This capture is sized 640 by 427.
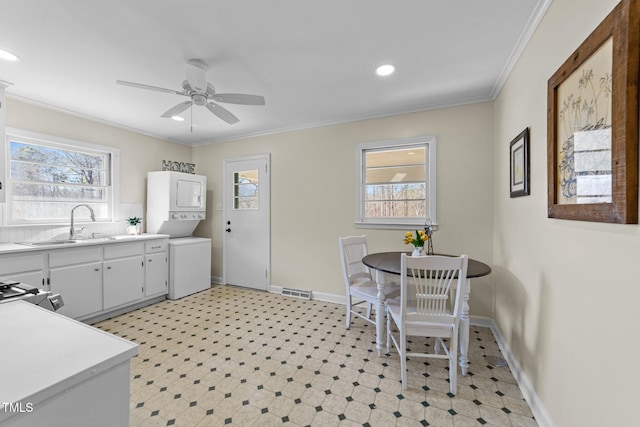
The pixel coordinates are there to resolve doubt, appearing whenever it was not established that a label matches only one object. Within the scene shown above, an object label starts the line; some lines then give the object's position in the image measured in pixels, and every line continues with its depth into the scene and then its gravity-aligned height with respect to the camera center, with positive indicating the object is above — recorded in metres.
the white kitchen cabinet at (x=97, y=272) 2.60 -0.66
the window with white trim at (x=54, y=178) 2.99 +0.42
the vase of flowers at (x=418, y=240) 2.50 -0.26
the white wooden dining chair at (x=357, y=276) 2.67 -0.72
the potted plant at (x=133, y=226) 3.82 -0.20
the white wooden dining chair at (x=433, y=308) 1.87 -0.69
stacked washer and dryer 3.89 -0.16
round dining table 2.10 -0.57
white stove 1.24 -0.39
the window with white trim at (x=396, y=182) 3.24 +0.39
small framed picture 1.95 +0.38
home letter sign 4.35 +0.77
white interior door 4.23 -0.13
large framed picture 0.95 +0.38
